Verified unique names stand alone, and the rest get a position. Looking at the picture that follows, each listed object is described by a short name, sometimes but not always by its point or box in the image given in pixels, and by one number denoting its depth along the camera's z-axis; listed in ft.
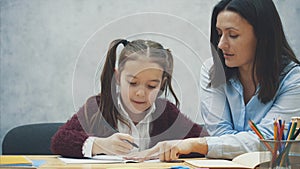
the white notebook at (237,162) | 5.28
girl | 5.68
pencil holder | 4.78
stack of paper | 5.06
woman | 6.80
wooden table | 5.41
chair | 7.74
